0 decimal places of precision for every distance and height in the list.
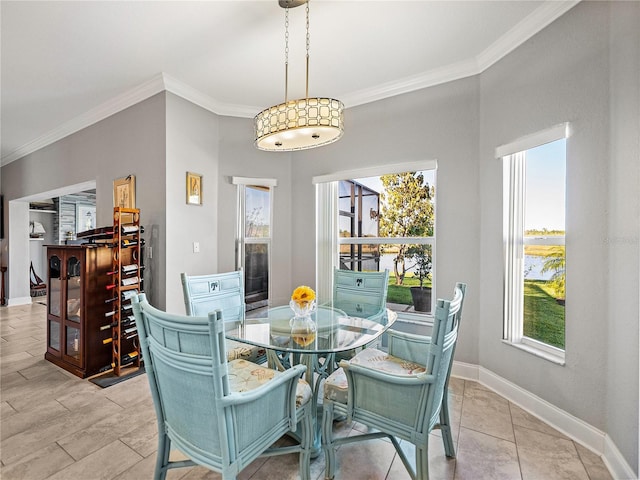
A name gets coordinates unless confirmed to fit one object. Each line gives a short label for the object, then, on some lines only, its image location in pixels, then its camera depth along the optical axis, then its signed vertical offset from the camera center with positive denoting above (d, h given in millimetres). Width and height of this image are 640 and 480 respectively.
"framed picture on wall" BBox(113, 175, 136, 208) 3297 +502
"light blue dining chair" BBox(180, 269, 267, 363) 2244 -513
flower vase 1751 -594
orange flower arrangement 2033 -410
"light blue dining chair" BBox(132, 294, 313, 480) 1108 -693
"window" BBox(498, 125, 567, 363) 2178 -56
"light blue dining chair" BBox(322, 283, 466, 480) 1340 -800
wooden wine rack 2760 -465
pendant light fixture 1708 +675
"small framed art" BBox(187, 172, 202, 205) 3211 +519
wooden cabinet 2752 -655
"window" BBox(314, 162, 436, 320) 3111 +95
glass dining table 1658 -602
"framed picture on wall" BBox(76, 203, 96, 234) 7289 +491
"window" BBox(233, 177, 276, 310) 3719 -24
